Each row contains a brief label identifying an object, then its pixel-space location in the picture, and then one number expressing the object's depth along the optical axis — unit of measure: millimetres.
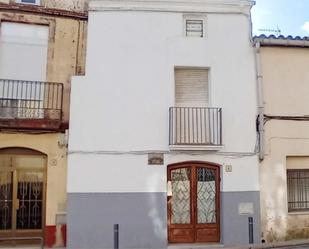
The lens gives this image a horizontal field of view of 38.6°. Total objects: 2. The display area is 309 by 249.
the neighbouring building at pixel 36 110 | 12719
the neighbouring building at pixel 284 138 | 13273
